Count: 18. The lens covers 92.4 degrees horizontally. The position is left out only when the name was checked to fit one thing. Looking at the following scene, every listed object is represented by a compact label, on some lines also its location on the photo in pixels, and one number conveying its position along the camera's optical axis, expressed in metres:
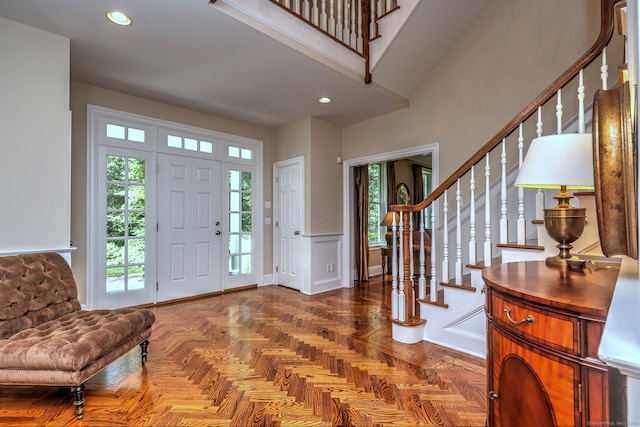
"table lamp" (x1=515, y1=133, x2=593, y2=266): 1.30
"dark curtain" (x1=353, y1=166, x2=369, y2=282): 5.23
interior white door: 4.59
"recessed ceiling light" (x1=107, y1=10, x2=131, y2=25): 2.24
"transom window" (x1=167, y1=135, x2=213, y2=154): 3.97
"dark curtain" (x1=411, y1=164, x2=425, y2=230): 6.73
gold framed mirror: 0.73
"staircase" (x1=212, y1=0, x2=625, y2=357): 2.05
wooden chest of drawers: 0.78
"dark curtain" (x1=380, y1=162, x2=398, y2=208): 6.09
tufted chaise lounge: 1.60
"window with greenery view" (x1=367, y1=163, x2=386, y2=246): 6.03
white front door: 3.89
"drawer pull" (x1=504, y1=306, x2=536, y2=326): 0.91
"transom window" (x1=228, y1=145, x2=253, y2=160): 4.54
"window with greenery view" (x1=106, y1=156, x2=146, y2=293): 3.51
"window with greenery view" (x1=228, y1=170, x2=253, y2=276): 4.52
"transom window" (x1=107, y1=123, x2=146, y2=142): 3.52
